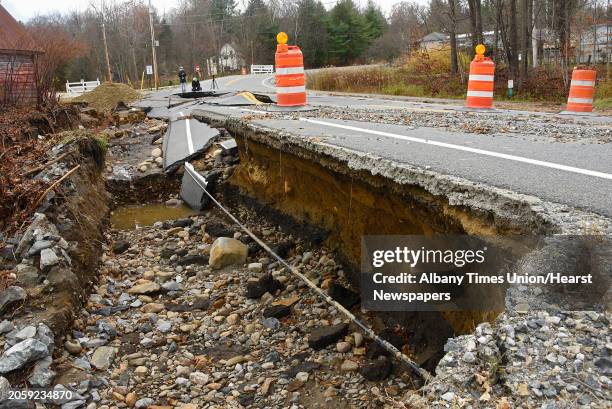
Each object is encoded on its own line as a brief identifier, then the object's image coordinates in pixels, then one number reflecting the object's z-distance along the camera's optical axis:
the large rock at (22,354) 3.69
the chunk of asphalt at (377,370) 4.06
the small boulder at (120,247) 7.38
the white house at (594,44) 21.55
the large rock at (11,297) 4.28
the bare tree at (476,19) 20.95
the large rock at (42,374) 3.72
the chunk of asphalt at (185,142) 10.40
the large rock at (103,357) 4.38
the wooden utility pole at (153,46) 40.67
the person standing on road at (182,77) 27.36
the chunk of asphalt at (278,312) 5.28
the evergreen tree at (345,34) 59.59
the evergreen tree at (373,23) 63.00
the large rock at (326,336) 4.65
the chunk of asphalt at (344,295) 5.23
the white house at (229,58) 68.59
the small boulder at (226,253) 6.71
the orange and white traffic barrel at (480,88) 11.33
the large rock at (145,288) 6.01
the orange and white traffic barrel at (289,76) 9.46
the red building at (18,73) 12.91
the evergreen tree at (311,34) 58.59
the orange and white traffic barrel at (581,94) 10.71
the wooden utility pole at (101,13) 44.31
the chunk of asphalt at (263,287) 5.81
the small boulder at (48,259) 4.94
